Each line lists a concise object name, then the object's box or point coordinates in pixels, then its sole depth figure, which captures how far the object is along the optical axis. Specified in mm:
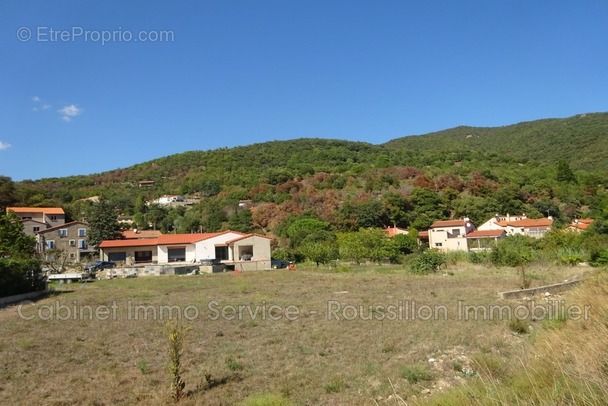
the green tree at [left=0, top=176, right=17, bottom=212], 67625
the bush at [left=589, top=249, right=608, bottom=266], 25609
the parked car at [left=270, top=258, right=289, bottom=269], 41781
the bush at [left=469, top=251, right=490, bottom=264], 32812
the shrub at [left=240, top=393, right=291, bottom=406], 5934
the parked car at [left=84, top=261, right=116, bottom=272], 39688
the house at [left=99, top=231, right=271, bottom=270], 43312
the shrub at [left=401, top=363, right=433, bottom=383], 6920
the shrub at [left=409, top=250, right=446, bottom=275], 28797
